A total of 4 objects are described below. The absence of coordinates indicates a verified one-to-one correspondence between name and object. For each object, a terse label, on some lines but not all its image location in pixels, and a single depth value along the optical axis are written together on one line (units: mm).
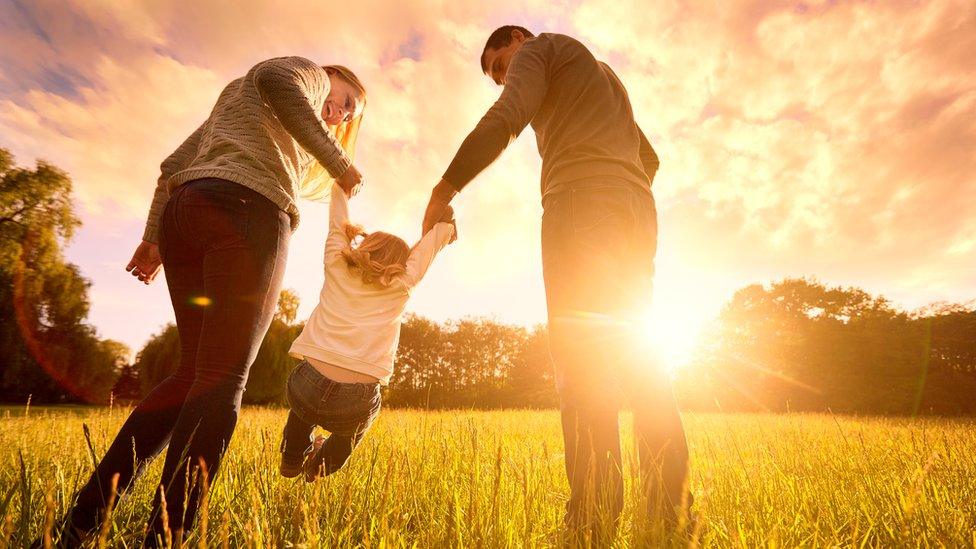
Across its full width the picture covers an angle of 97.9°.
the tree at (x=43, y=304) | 22328
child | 2170
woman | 1416
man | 1622
